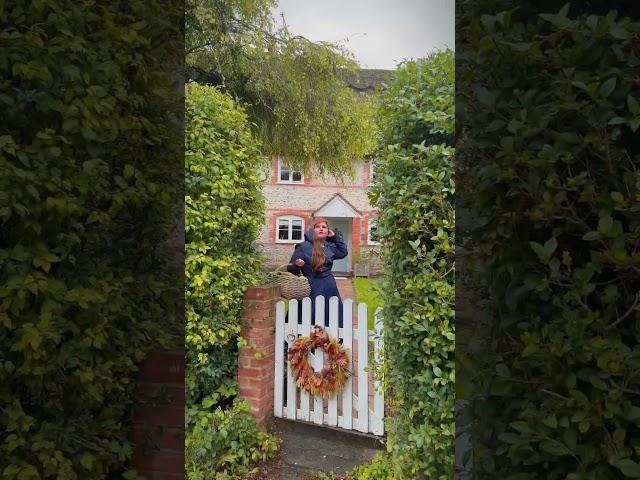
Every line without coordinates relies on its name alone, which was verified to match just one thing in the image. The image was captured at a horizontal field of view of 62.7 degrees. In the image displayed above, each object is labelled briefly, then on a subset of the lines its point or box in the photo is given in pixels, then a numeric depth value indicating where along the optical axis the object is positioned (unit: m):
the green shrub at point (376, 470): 2.19
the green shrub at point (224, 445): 2.41
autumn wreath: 2.45
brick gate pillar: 2.57
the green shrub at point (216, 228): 2.50
